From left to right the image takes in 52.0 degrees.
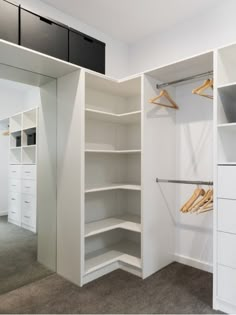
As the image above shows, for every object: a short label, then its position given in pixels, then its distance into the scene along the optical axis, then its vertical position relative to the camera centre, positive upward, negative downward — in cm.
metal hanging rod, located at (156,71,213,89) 232 +79
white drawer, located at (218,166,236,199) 183 -19
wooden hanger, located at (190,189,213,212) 215 -39
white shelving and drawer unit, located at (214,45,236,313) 183 -39
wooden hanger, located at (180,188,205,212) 219 -38
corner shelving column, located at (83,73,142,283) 260 -23
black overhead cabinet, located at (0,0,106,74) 190 +107
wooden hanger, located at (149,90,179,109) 252 +62
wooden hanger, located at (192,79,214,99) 218 +64
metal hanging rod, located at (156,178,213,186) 215 -24
